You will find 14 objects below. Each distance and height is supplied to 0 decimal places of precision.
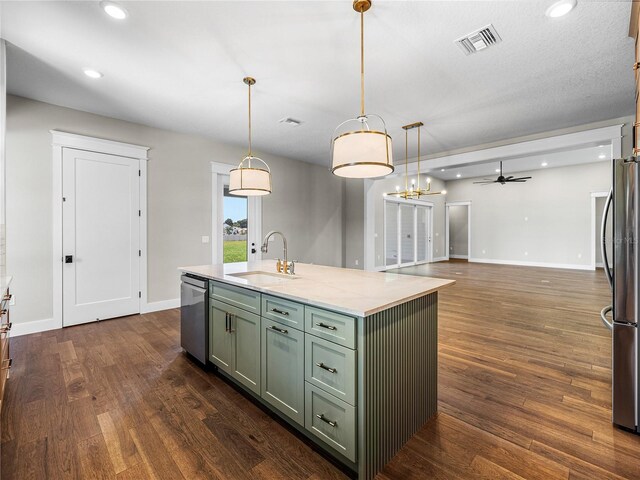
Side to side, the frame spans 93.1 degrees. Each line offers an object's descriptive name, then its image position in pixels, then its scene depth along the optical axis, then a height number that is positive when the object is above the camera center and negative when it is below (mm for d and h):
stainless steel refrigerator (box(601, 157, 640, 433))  1876 -340
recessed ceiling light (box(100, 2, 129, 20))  2169 +1676
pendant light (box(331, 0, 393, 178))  1841 +546
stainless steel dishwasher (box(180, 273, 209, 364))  2721 -742
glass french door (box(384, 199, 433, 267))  9484 +175
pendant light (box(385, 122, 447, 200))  4697 +1742
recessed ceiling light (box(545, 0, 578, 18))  2170 +1680
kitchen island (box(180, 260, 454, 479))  1534 -702
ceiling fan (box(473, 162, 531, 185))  8414 +1617
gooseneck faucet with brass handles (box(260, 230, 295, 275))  2734 -263
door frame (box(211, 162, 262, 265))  5426 +669
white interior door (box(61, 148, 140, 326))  4012 +34
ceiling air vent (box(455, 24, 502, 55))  2480 +1691
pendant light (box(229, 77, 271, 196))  2977 +570
